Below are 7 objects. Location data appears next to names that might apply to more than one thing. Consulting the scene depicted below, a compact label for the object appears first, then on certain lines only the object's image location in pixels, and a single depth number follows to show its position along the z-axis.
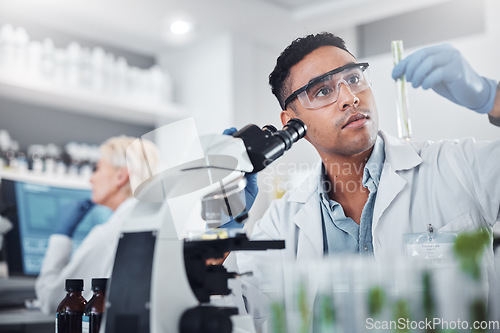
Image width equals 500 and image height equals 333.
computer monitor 2.86
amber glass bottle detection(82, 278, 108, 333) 1.02
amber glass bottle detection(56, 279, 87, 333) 1.09
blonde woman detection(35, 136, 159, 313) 2.46
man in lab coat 1.17
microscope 0.81
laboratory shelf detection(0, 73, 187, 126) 2.97
